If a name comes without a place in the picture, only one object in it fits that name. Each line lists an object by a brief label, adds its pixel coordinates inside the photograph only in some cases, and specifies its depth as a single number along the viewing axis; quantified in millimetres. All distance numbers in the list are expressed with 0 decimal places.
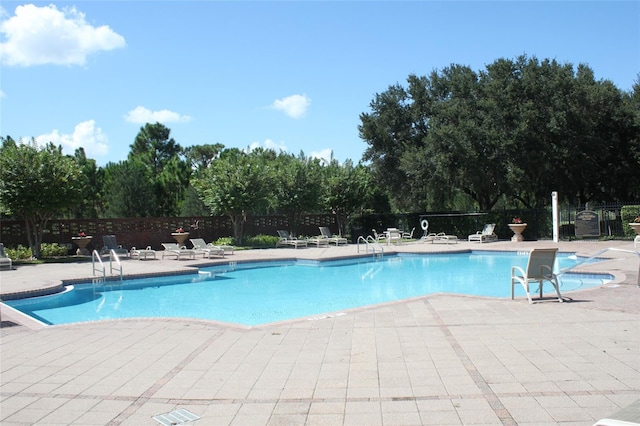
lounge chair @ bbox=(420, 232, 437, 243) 27197
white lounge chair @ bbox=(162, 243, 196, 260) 20234
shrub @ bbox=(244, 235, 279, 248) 26172
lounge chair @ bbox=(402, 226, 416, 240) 29844
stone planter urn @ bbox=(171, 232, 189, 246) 24828
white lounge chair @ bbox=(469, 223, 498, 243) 25766
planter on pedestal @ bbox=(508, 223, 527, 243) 25641
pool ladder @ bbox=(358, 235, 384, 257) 21344
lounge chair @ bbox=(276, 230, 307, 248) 25694
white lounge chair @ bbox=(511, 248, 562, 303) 8859
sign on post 24641
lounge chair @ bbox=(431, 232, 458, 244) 26233
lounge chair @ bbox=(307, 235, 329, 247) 26019
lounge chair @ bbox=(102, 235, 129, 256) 20922
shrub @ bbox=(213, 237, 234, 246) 25469
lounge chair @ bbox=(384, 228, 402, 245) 26016
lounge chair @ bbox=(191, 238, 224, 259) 20641
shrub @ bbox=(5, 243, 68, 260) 19969
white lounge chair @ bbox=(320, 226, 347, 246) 26750
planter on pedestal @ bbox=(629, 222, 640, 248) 22203
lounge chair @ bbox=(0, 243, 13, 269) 16891
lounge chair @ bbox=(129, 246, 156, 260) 20344
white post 24062
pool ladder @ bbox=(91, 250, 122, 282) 14352
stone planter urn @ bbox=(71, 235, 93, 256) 22484
